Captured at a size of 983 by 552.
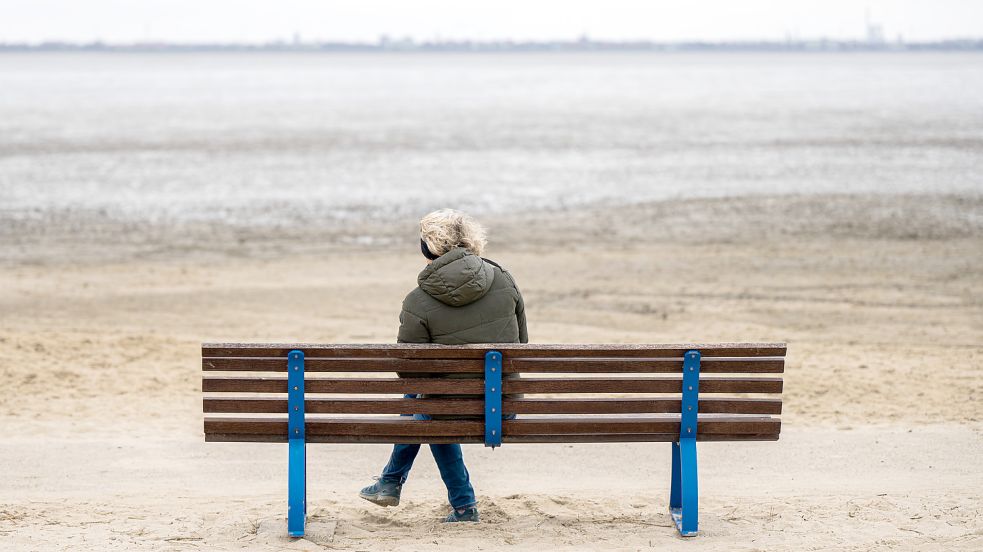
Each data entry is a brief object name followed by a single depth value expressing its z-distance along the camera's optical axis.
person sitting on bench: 8.98
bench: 8.99
